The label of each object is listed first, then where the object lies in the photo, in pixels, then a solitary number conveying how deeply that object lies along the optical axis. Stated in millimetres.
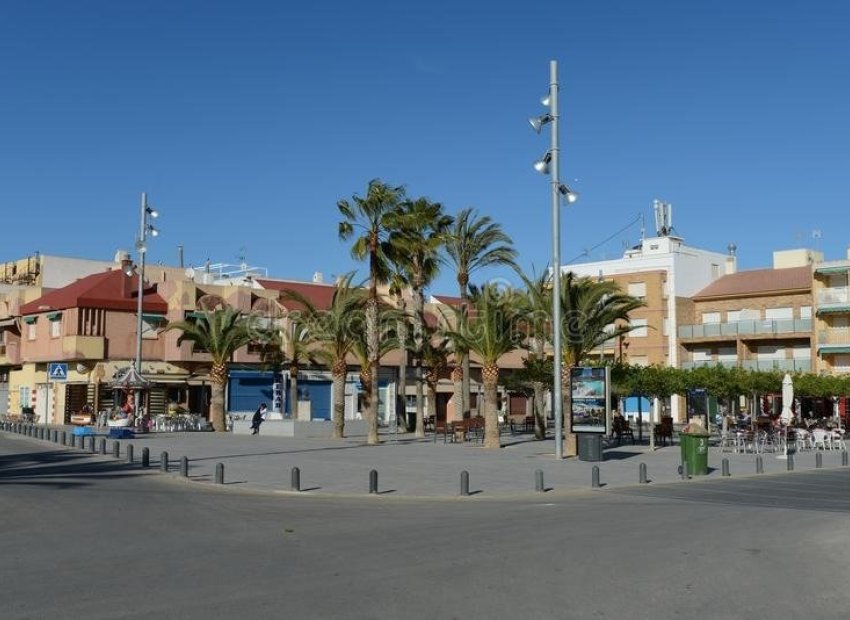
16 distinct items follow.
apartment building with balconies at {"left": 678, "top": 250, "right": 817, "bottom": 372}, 60969
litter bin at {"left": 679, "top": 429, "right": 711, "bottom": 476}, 23156
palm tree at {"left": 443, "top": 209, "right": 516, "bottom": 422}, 42375
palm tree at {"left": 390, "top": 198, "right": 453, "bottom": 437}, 37500
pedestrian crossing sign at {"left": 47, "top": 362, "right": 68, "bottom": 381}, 46656
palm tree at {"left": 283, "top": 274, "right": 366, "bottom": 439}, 39156
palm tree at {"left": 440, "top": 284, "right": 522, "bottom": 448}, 32125
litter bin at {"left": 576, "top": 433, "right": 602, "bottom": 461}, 26906
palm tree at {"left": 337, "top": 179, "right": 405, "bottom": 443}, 35500
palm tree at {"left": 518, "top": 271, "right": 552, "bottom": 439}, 32875
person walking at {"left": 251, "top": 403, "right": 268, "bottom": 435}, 44094
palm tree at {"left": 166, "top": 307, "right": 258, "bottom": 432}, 46281
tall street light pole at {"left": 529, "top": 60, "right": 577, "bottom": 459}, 26641
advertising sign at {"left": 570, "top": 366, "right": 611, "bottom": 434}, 27453
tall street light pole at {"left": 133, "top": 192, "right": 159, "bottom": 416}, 42094
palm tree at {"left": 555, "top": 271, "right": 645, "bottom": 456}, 31234
